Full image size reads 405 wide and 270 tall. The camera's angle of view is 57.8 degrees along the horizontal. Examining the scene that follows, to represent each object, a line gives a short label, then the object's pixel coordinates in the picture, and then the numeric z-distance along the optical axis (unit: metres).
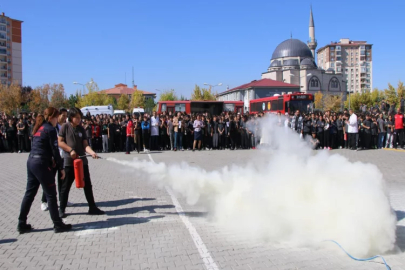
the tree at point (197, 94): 85.81
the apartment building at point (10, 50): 116.94
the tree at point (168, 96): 98.46
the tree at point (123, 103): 89.06
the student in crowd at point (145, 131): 20.36
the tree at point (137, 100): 88.81
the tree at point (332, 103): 84.57
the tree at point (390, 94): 58.17
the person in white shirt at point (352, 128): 18.84
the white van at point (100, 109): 36.62
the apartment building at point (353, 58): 171.88
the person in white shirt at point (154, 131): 20.83
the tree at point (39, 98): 74.51
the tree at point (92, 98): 80.00
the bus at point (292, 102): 30.22
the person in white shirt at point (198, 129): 20.45
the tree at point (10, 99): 73.00
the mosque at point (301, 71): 108.12
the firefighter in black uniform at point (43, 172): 6.17
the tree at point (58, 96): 71.88
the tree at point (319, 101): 88.00
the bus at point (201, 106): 36.56
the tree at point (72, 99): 76.97
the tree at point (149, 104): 91.61
